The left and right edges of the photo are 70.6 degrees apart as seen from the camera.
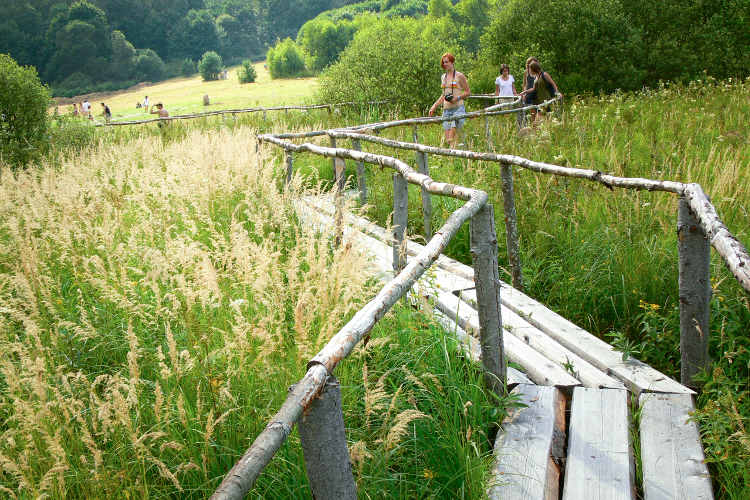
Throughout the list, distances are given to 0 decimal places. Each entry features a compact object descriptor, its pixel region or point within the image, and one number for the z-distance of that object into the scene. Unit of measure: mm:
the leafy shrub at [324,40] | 101750
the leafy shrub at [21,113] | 10391
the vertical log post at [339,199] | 4338
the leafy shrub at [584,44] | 18578
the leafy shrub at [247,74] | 94562
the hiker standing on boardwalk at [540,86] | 11078
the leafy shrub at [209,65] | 97500
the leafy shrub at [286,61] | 102125
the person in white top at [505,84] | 13977
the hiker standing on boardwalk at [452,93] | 10109
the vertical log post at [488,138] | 8372
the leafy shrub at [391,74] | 17562
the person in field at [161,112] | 19609
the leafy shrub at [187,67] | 103812
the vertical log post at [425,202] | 5680
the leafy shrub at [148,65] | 92312
